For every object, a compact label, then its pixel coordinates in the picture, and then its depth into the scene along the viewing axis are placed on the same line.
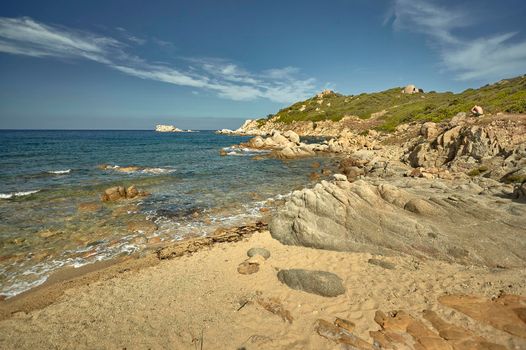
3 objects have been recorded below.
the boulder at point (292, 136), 75.85
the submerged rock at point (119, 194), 24.16
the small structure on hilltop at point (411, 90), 145.60
